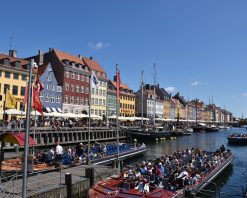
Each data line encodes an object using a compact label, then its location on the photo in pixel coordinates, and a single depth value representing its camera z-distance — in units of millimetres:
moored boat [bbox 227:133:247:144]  46176
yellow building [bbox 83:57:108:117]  54462
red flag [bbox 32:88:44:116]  12223
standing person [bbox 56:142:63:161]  16249
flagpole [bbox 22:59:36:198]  6657
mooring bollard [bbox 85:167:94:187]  13517
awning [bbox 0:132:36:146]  8978
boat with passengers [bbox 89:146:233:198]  11617
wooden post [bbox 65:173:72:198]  12169
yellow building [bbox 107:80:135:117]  59488
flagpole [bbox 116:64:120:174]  17910
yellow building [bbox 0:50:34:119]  36966
